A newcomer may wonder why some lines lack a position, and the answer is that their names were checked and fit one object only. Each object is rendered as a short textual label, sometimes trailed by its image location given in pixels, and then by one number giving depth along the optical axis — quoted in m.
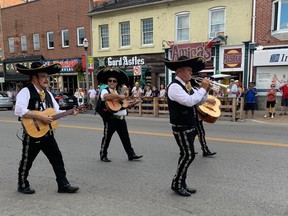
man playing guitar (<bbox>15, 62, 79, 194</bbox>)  3.78
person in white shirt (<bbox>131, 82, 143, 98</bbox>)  14.98
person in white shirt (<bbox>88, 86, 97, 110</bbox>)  16.66
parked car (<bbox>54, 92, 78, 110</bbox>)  17.08
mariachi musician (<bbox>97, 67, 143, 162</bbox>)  5.44
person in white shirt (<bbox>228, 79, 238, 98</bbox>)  12.32
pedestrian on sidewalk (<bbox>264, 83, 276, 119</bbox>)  12.37
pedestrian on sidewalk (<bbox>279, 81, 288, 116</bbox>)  13.04
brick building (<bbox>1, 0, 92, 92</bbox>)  22.42
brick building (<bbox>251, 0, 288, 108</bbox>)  14.15
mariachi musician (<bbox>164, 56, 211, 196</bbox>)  3.59
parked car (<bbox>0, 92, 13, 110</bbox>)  19.14
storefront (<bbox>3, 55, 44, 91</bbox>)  26.24
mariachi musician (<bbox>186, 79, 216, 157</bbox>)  5.77
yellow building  16.03
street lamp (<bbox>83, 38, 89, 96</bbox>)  16.31
